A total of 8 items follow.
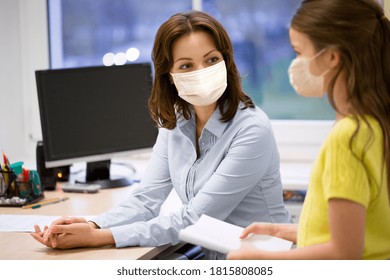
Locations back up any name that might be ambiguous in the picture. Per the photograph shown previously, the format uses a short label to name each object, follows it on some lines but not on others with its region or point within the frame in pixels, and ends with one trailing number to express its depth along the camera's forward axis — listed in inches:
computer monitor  114.7
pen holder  108.2
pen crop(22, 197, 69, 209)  107.6
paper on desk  98.0
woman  93.4
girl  71.9
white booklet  82.1
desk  89.4
